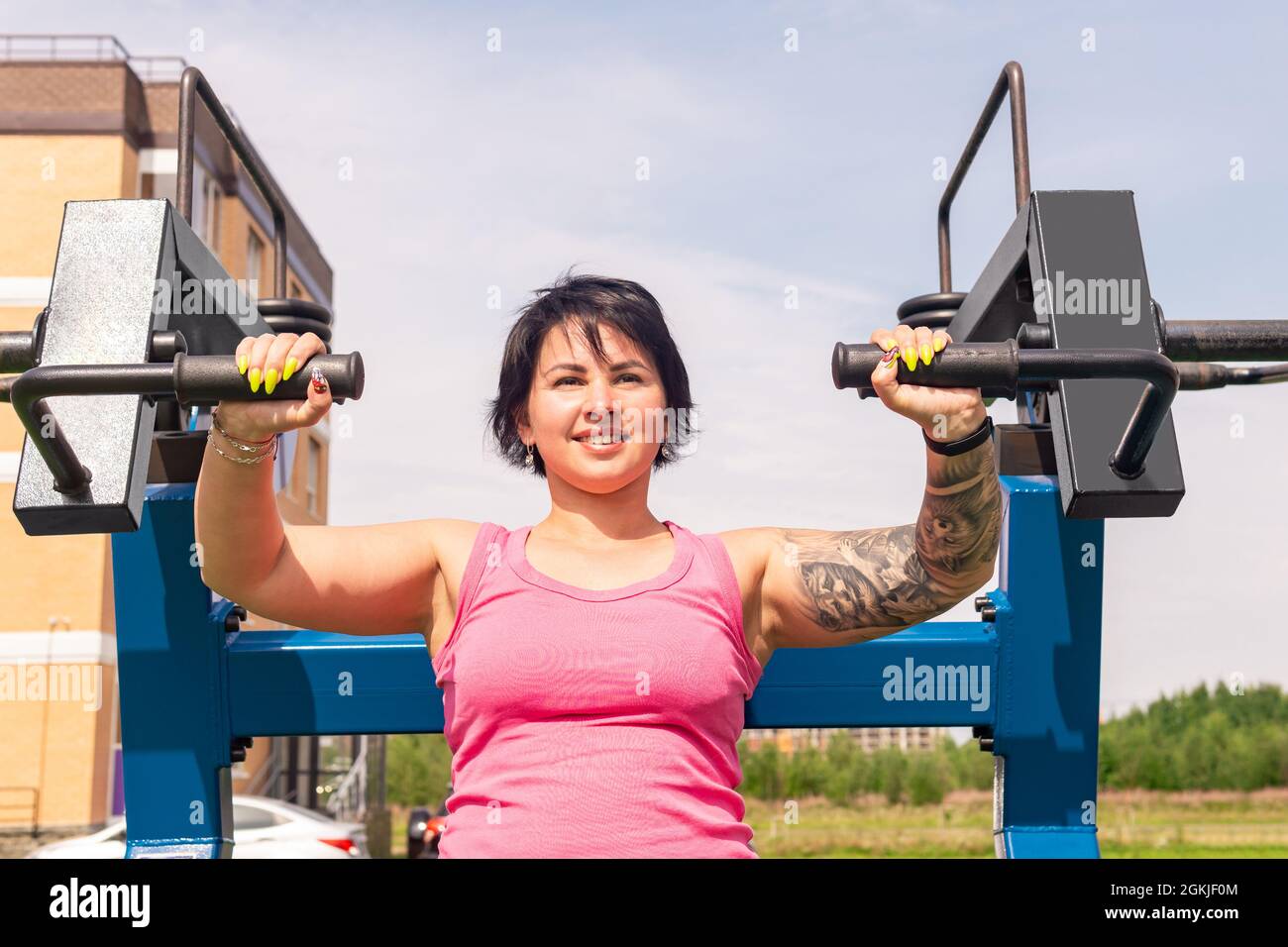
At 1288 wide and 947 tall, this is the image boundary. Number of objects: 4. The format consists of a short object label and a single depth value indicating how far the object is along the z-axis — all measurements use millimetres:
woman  1395
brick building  13203
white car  7750
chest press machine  1711
